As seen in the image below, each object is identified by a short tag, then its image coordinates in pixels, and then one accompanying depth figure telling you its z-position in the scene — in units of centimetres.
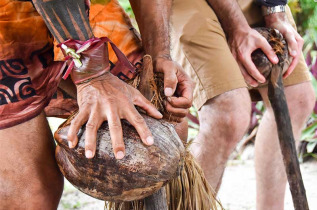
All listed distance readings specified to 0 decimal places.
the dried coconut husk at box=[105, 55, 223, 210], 191
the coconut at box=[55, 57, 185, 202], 150
